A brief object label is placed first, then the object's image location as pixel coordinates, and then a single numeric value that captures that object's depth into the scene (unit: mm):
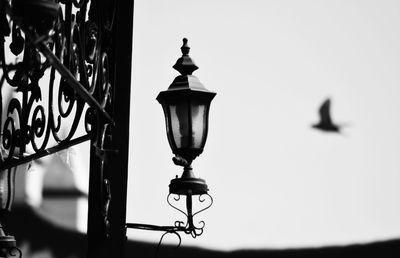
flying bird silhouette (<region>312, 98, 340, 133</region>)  20719
